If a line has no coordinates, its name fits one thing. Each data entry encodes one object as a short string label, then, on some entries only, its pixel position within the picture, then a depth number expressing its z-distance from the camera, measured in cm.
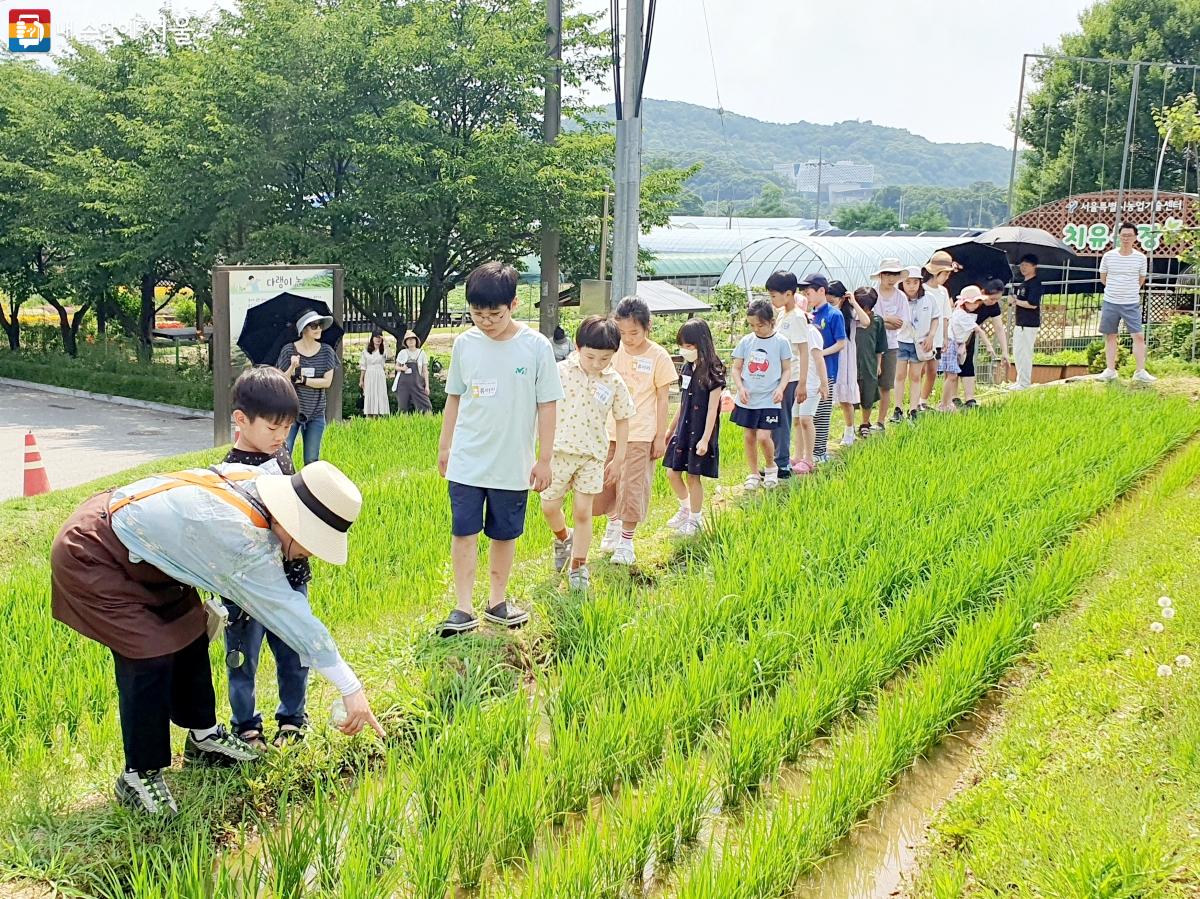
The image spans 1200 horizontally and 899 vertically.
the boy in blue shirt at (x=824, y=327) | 796
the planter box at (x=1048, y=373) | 1634
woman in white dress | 1383
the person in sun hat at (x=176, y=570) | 279
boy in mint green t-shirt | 435
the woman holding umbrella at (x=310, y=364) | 741
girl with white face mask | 599
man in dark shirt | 1089
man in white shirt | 990
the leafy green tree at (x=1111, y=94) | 3359
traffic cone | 1011
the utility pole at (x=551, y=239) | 1655
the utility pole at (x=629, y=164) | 1031
